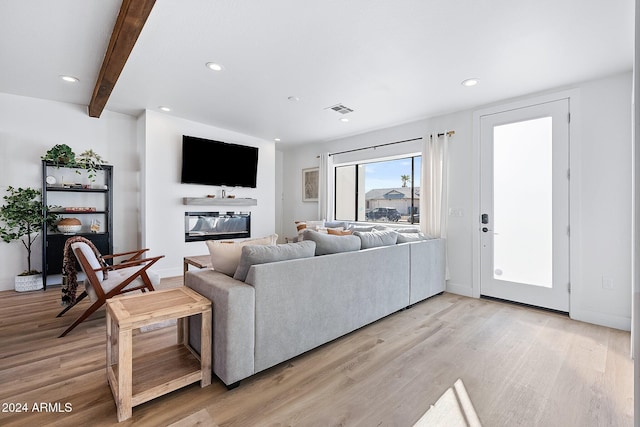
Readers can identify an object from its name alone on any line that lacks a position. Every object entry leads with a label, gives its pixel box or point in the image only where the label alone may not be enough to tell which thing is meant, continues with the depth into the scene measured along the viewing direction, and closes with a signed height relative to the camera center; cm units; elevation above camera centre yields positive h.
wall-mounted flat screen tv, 471 +90
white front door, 319 +11
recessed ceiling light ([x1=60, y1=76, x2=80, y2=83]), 325 +155
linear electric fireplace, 488 -21
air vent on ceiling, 394 +148
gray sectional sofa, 179 -68
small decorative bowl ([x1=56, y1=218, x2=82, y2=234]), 391 -16
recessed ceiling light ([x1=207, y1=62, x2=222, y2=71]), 282 +147
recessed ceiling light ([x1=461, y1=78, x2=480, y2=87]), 307 +143
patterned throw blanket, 282 -59
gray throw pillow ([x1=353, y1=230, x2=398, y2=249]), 291 -26
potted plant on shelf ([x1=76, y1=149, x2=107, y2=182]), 410 +76
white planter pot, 369 -90
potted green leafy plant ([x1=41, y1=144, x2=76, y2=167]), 378 +77
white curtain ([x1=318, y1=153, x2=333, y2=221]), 589 +54
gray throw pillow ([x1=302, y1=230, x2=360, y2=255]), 248 -25
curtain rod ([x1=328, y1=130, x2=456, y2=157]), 405 +120
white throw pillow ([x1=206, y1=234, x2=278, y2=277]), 213 -31
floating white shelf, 474 +22
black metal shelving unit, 380 +2
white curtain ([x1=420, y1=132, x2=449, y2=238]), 409 +42
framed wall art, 627 +67
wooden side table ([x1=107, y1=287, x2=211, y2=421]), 151 -89
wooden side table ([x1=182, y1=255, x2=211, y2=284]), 303 -54
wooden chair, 248 -63
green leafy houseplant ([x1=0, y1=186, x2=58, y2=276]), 361 -4
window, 489 +45
